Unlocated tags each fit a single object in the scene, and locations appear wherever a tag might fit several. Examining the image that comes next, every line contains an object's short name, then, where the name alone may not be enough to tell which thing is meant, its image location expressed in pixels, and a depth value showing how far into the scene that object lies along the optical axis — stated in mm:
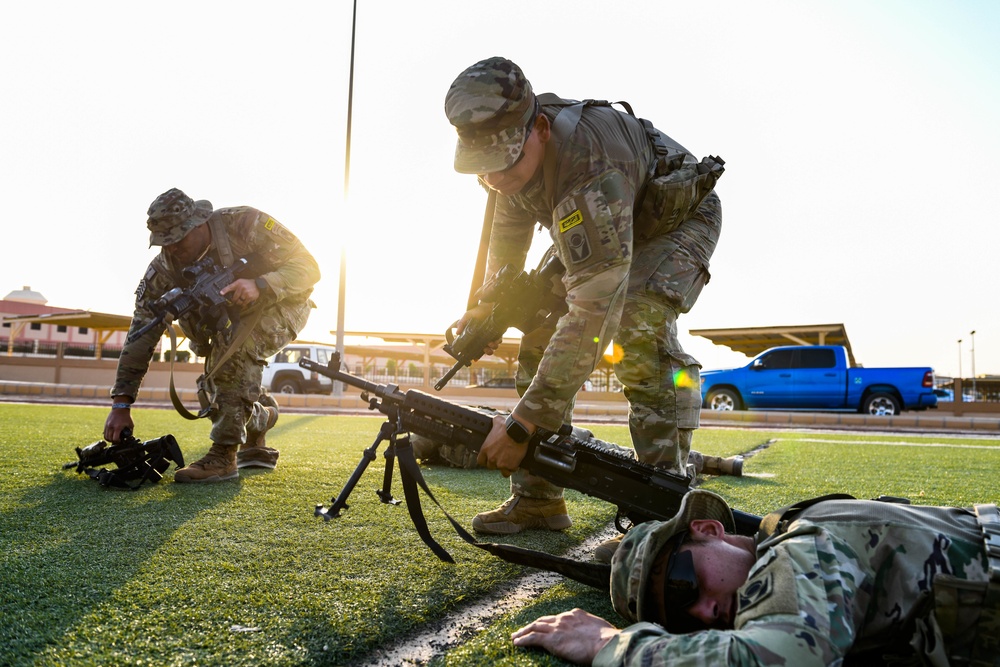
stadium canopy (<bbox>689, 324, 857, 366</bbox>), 19734
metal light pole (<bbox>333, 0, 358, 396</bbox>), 18422
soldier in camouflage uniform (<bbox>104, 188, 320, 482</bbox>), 3768
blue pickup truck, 15227
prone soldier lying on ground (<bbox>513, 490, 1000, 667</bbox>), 1122
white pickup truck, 21234
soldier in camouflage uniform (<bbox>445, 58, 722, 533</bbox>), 2145
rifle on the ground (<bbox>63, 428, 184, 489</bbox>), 3555
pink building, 45344
